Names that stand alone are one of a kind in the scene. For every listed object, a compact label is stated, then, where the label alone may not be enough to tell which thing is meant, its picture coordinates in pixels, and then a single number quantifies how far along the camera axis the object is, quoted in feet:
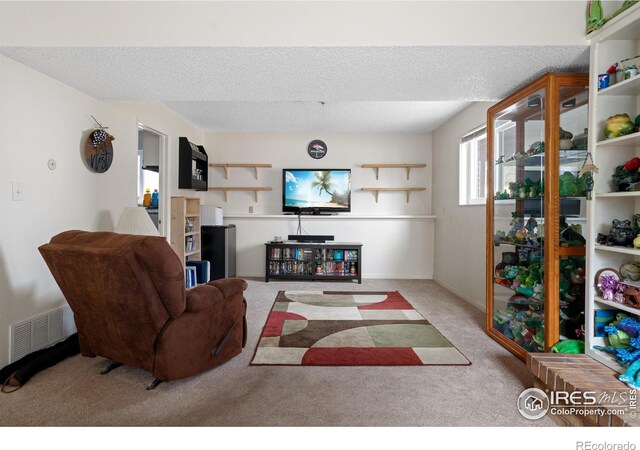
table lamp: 10.11
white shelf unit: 6.70
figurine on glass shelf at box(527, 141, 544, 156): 7.95
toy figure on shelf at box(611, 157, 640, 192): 6.32
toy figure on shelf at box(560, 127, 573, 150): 7.55
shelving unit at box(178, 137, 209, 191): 15.46
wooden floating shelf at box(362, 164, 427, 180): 18.17
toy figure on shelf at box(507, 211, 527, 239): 8.77
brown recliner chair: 6.00
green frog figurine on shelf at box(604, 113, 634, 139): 6.40
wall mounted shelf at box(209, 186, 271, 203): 18.56
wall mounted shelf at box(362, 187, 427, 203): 18.34
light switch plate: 7.59
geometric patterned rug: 8.20
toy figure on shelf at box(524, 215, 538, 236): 8.25
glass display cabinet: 7.48
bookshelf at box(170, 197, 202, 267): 14.43
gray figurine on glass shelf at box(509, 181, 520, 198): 8.93
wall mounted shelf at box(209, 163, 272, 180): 18.44
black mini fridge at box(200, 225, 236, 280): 16.76
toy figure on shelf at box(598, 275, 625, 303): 6.41
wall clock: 18.58
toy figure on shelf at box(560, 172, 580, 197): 7.50
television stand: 17.49
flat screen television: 18.17
